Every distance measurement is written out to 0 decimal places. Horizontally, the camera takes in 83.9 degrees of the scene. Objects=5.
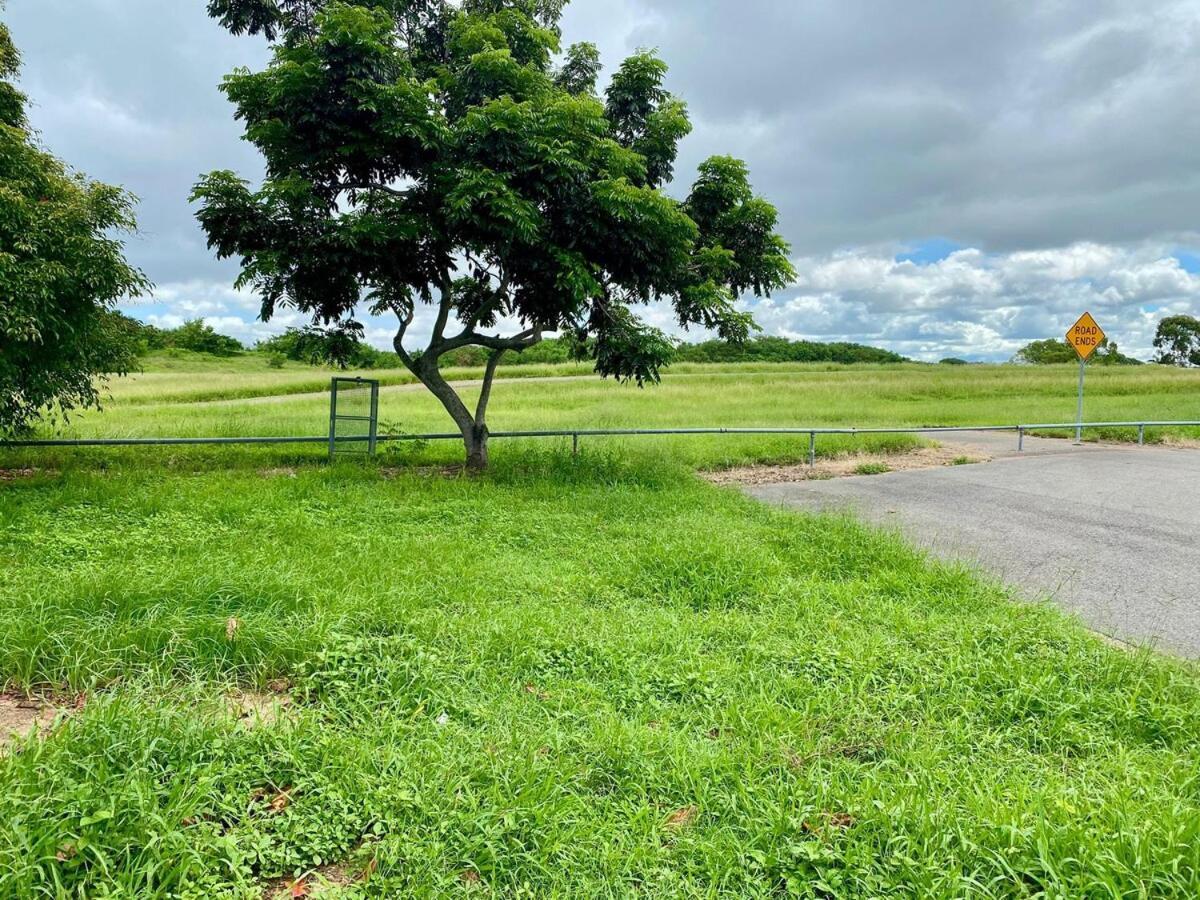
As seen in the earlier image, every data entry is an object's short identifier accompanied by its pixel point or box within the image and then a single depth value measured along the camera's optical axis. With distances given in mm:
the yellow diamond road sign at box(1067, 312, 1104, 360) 15055
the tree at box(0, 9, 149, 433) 6652
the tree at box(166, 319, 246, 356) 59719
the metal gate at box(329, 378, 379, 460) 10633
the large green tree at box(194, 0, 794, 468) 7641
